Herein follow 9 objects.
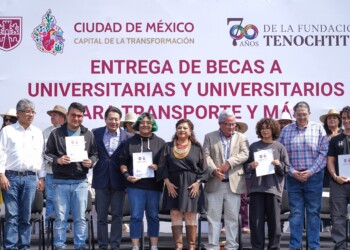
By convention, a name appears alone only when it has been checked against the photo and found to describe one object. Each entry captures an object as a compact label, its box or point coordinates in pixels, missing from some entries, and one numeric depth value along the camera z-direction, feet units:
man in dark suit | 24.70
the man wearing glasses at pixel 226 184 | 24.59
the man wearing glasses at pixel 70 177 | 23.98
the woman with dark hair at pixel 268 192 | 24.09
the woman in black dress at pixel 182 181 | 24.11
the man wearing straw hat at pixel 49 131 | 29.27
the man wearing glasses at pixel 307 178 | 24.61
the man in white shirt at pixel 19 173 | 24.11
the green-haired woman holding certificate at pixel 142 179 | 24.34
